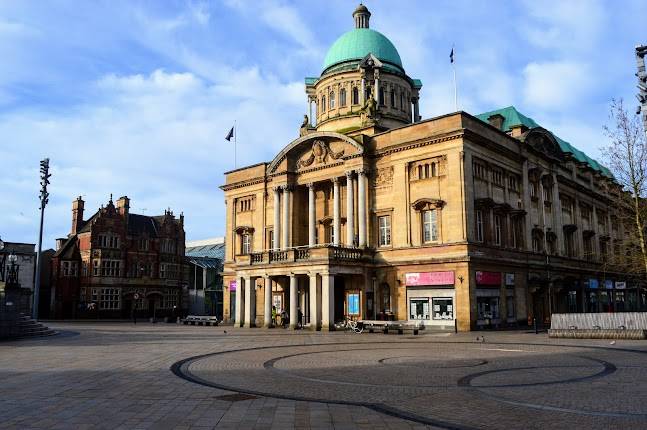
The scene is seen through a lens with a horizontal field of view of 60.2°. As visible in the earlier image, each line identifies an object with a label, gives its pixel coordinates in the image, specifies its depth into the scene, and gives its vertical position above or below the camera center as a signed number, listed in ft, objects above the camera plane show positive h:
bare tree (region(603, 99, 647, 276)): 105.29 +19.90
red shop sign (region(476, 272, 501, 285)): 131.23 +4.93
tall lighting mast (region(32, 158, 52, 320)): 138.31 +25.99
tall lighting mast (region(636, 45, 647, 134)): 56.44 +22.13
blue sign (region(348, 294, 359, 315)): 146.00 -1.06
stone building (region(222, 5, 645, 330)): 134.92 +22.63
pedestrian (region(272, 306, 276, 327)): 154.59 -4.68
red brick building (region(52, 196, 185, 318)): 235.40 +16.14
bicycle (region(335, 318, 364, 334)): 129.49 -6.07
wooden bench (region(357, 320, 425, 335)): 122.31 -5.84
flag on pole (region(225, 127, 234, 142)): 178.27 +52.74
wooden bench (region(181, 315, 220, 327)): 181.34 -6.34
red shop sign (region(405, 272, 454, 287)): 131.95 +5.00
